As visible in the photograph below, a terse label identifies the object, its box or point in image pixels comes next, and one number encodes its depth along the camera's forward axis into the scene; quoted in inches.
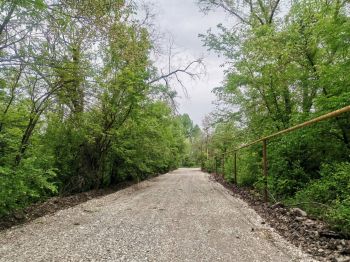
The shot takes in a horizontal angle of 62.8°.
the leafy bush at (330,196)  137.4
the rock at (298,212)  182.0
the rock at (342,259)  109.5
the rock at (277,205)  217.4
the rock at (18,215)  194.5
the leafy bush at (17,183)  164.7
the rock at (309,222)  160.2
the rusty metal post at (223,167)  583.5
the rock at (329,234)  136.6
